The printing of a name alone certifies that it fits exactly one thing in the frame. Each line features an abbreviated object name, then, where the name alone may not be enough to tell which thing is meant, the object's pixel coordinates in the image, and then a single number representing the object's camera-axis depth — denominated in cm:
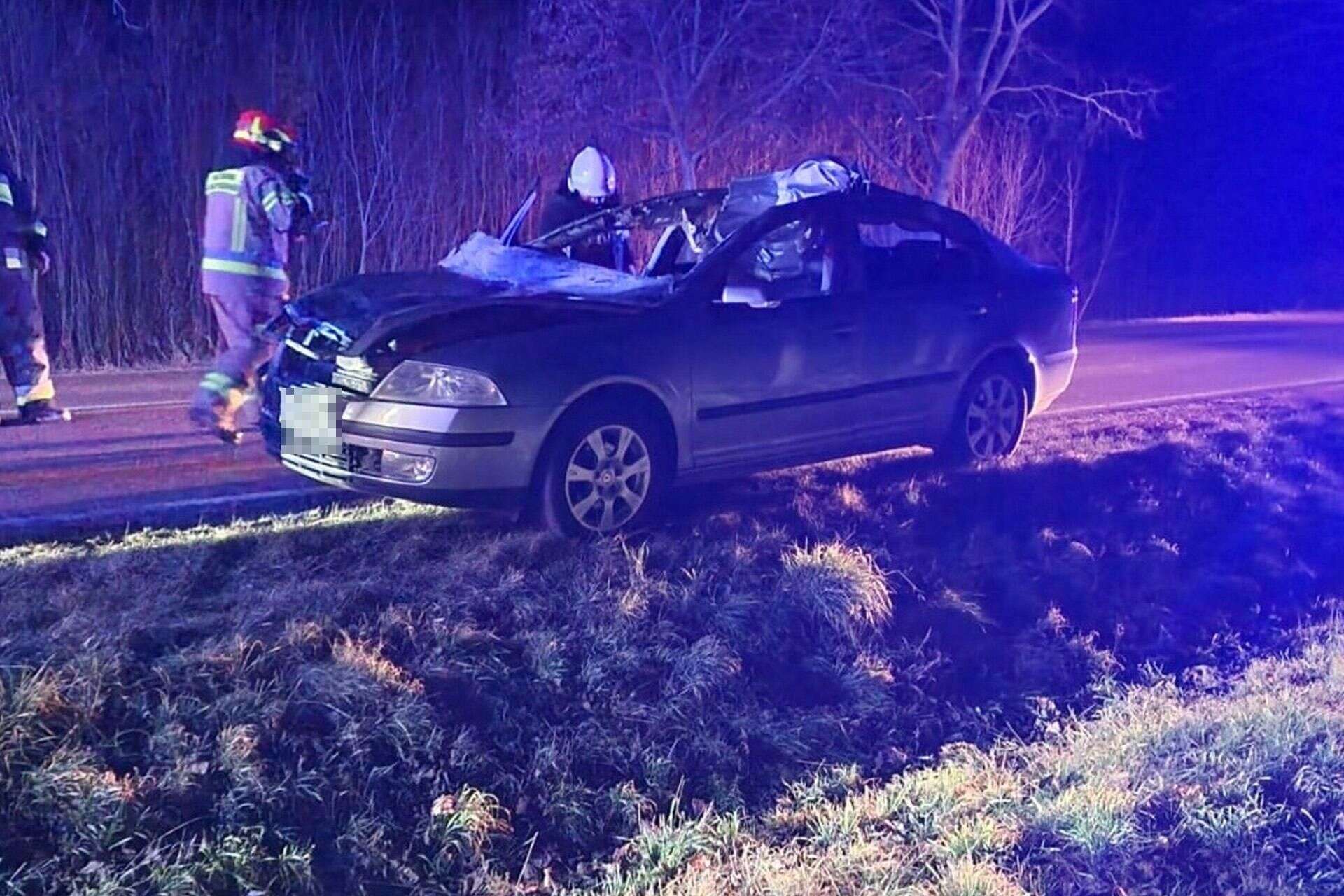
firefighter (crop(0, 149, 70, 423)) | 679
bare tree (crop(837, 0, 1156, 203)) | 1487
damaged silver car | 502
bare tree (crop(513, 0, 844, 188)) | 1267
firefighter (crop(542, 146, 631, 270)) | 774
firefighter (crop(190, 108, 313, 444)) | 630
